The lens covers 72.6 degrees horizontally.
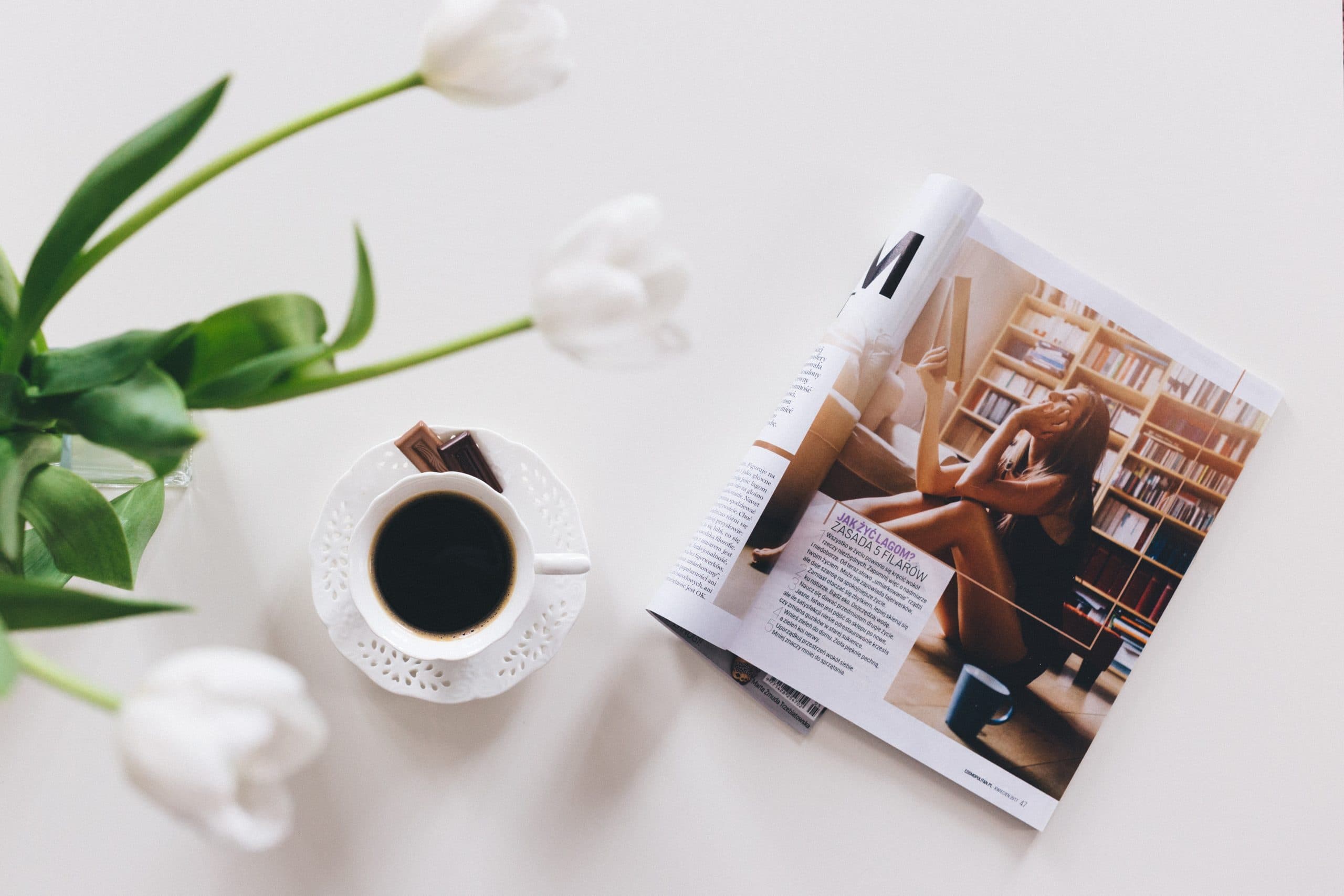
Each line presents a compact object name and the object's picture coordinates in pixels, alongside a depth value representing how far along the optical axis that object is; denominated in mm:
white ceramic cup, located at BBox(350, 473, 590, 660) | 540
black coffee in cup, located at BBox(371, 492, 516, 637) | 558
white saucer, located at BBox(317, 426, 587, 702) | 583
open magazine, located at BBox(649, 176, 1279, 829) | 637
